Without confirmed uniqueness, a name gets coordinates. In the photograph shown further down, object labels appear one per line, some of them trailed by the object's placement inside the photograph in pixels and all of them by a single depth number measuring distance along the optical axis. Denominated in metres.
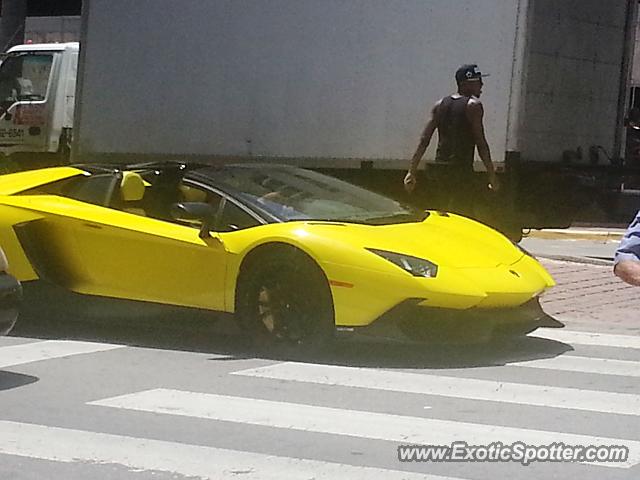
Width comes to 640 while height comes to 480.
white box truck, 13.37
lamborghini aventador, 8.10
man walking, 11.72
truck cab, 17.42
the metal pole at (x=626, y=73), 14.82
